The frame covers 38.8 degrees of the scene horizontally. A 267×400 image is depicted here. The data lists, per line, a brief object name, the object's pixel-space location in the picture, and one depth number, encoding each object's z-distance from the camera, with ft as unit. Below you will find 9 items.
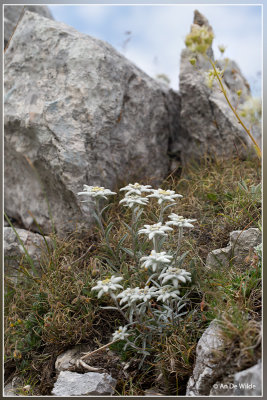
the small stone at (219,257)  7.32
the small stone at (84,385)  6.02
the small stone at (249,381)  5.01
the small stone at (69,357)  6.81
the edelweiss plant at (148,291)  6.06
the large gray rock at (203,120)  11.37
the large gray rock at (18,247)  9.02
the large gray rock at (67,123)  9.50
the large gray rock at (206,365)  5.46
